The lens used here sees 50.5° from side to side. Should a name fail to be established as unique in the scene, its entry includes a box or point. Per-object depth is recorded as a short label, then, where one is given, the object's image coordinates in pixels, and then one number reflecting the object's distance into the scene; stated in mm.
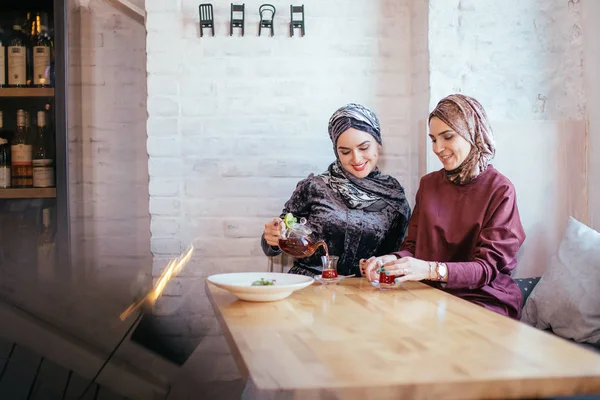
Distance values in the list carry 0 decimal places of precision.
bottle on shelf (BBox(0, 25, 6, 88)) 2562
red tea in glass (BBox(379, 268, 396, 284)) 1852
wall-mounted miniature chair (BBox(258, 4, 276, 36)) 2668
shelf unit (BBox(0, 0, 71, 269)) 2471
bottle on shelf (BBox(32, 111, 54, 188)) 2512
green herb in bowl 1713
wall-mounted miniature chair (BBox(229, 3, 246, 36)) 2652
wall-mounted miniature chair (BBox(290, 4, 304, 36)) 2678
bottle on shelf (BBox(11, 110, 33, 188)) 2543
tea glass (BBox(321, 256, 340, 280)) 1979
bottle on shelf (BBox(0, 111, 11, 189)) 2572
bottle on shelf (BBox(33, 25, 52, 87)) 2520
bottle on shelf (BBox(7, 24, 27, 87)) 2551
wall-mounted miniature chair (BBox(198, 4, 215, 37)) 2639
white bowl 1636
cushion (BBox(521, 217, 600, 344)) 1894
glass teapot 1992
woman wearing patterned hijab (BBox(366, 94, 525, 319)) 1911
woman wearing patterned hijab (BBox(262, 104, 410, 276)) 2344
